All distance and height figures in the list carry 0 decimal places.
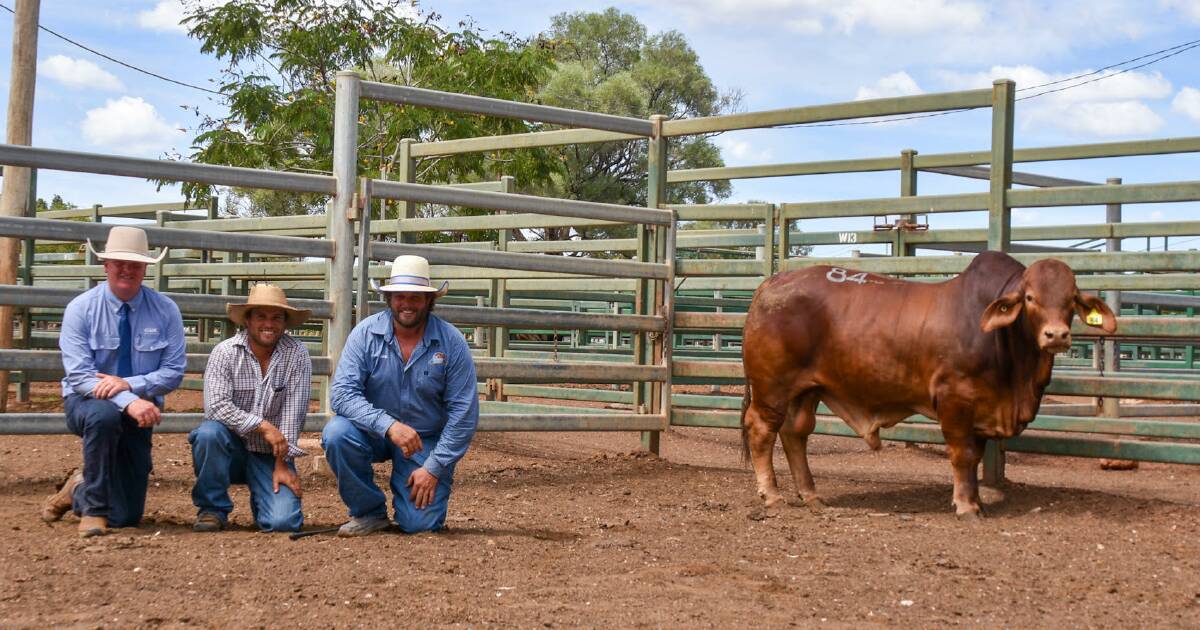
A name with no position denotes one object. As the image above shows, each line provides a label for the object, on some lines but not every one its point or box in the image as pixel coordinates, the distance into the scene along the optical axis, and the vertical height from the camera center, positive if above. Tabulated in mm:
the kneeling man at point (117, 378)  5215 -206
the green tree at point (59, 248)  21222 +1399
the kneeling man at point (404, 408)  5391 -310
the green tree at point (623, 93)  35594 +8050
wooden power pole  10133 +1780
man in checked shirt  5457 -373
